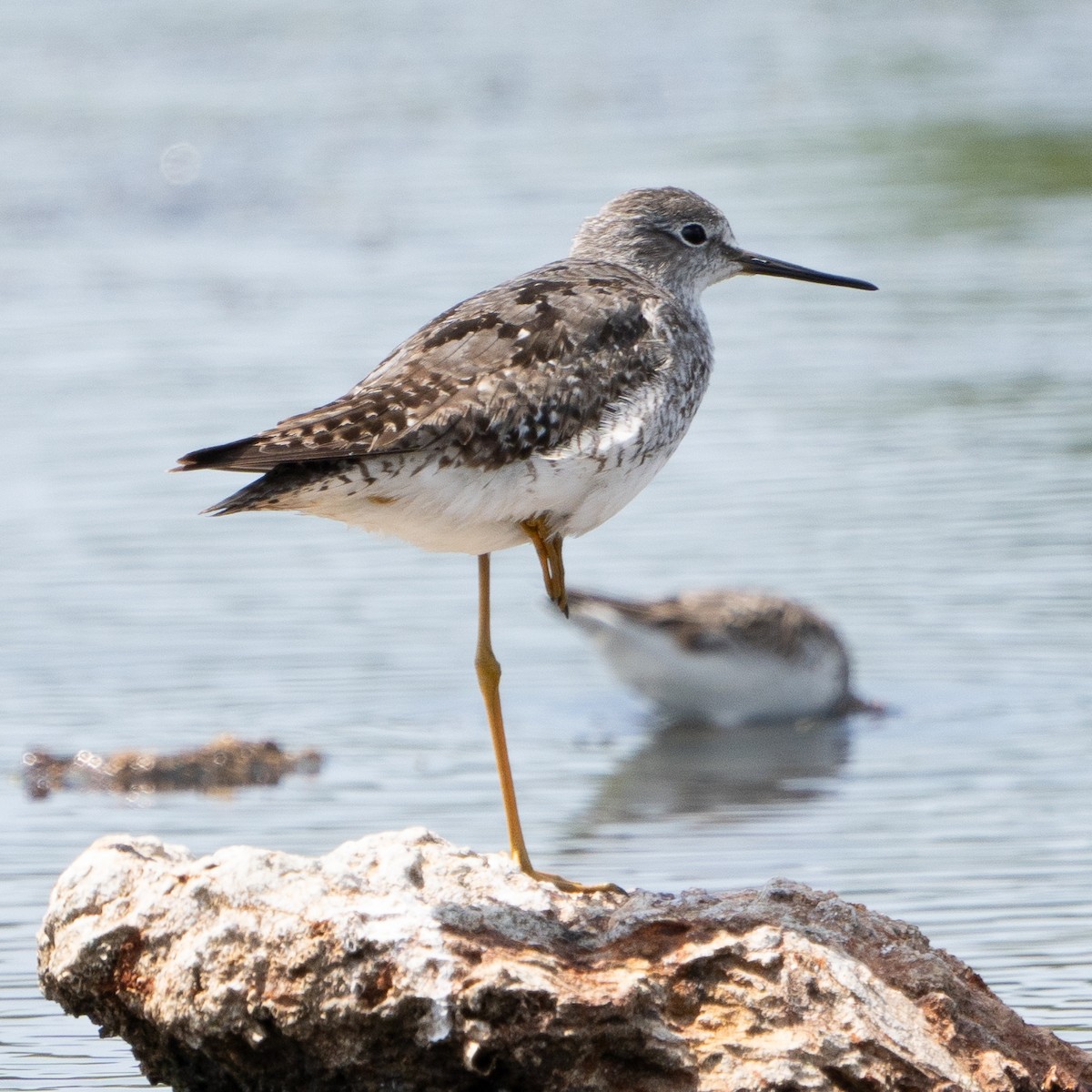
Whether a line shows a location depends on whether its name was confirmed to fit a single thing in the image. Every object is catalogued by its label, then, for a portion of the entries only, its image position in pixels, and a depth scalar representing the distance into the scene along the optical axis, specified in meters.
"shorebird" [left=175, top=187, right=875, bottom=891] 13.66
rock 11.98
